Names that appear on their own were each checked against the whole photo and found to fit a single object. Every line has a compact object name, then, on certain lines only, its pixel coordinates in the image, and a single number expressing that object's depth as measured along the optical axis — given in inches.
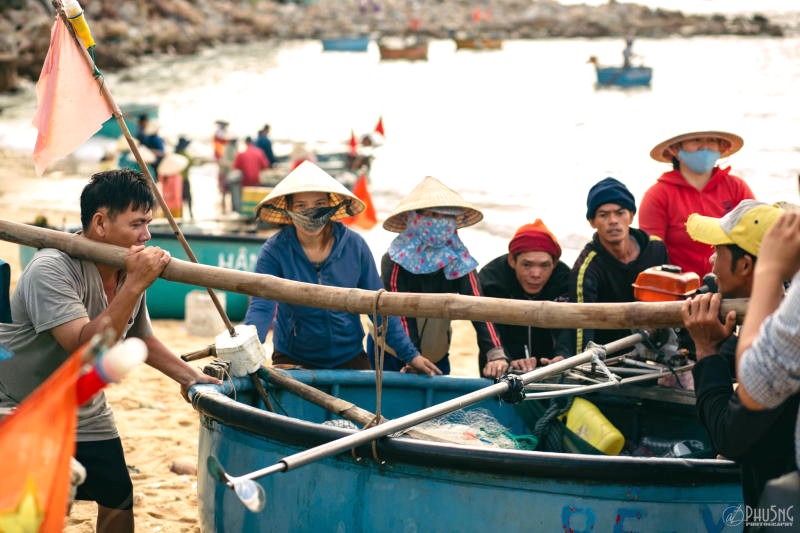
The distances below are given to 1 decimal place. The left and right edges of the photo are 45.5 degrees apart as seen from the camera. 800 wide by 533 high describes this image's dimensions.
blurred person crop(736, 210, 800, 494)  93.2
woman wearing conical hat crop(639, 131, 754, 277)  227.8
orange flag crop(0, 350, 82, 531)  95.7
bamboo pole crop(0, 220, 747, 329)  133.1
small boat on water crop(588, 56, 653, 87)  2117.4
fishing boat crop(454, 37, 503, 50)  3117.6
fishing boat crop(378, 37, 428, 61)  2876.5
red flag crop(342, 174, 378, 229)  580.1
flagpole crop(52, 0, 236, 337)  153.0
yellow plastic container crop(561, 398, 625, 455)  167.3
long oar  112.3
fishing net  171.6
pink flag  157.8
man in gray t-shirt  138.6
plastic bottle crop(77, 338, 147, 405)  89.8
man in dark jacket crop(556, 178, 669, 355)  195.9
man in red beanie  205.3
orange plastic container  152.0
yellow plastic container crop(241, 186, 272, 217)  535.8
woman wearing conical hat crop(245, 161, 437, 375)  195.8
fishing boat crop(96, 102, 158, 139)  1031.1
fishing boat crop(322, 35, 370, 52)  3073.3
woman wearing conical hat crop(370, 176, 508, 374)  201.8
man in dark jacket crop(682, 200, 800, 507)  109.2
